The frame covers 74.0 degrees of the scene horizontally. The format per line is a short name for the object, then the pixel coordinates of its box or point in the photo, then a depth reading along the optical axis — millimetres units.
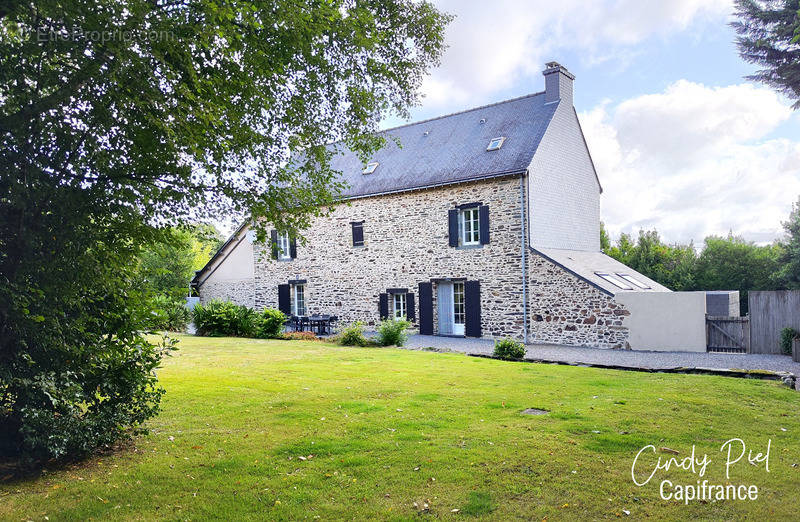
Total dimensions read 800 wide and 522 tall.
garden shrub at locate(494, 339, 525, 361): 12055
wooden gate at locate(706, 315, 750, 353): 13588
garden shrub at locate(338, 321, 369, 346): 14852
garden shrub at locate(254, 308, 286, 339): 16797
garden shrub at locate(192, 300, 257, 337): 17281
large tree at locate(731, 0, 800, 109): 12539
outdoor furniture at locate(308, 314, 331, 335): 18748
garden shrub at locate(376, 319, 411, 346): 14828
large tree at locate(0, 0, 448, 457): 4180
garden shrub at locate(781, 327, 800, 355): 12781
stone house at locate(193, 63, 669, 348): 16062
